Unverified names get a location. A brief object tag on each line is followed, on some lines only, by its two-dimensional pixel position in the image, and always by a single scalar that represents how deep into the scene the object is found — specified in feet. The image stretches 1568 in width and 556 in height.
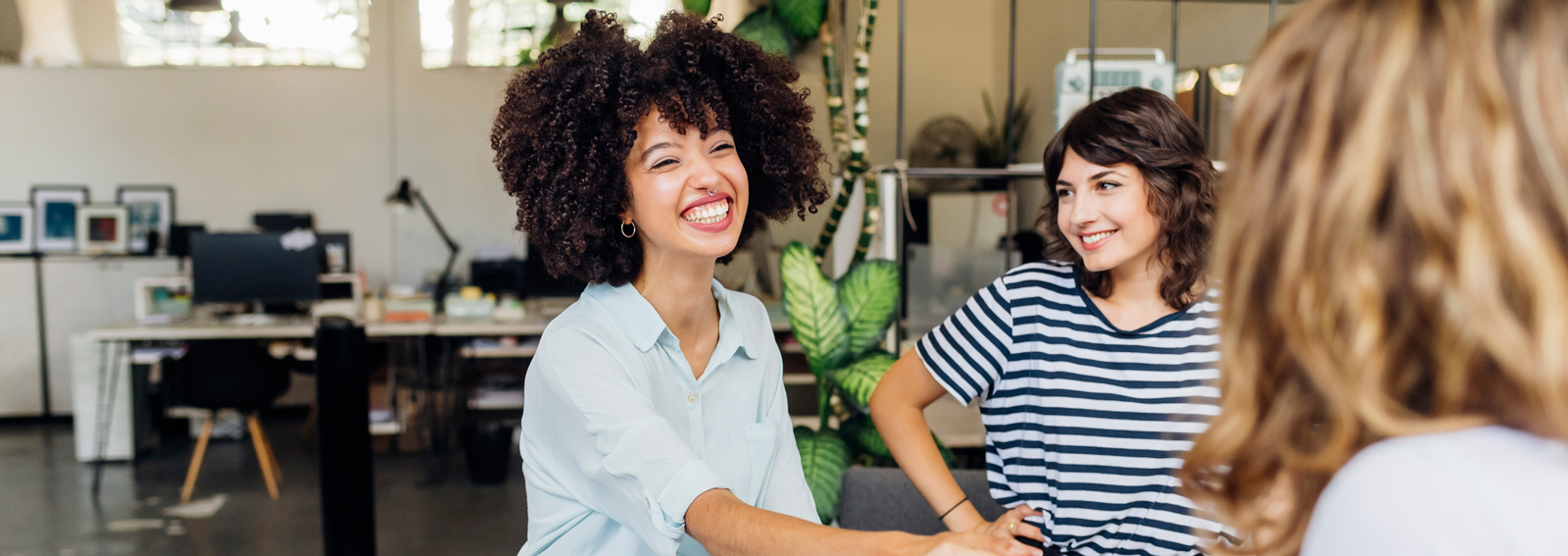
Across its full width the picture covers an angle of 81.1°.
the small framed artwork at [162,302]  16.79
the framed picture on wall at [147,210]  20.56
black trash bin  14.55
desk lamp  18.51
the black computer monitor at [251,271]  16.29
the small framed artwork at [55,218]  20.03
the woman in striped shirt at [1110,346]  4.27
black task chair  13.57
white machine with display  8.03
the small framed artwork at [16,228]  19.76
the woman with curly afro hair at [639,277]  3.41
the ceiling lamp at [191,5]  19.06
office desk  15.89
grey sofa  5.94
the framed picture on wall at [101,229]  19.95
